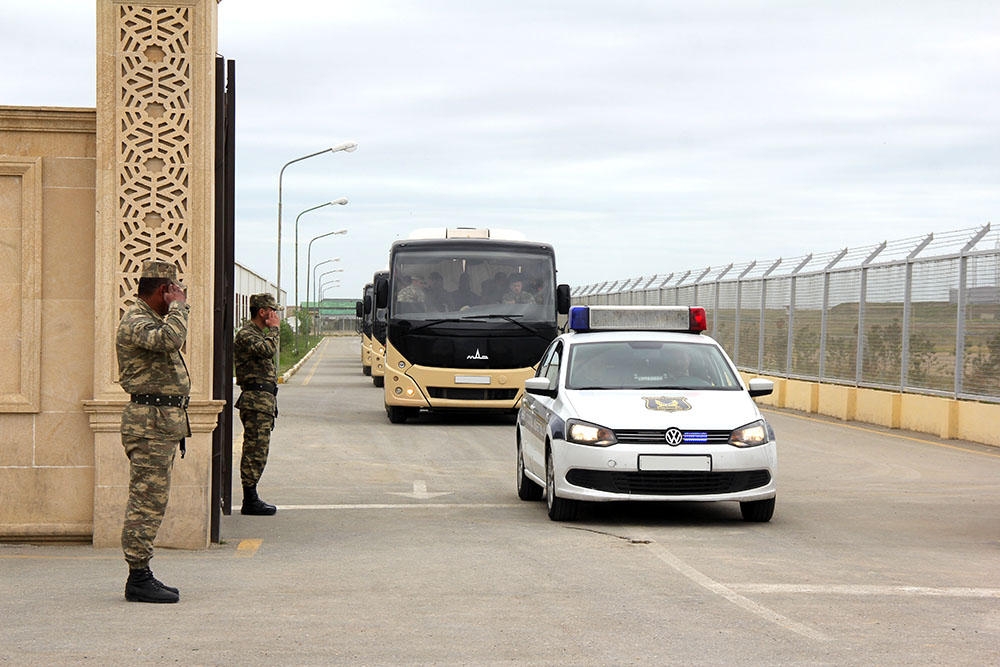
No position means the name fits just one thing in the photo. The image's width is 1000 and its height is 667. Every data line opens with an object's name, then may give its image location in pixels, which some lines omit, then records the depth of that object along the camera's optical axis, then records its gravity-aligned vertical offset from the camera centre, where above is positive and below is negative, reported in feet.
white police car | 38.68 -3.31
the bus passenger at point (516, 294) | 81.69 +0.12
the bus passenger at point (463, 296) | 81.25 -0.02
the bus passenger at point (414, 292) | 81.25 +0.12
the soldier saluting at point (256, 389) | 40.88 -2.58
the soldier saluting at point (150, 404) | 26.84 -2.05
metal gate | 35.29 +1.06
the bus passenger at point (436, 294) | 81.10 +0.04
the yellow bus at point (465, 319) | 80.18 -1.24
